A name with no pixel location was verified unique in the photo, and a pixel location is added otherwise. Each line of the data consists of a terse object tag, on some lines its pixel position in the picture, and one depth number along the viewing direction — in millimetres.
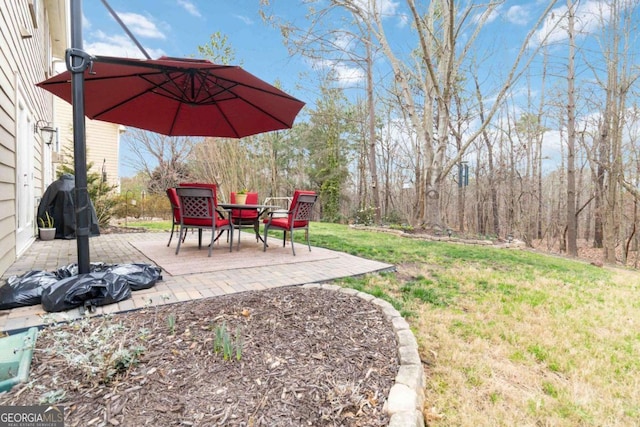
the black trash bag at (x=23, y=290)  2092
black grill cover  5387
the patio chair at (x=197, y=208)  3795
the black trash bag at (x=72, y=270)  2535
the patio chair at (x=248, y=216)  5062
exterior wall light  5203
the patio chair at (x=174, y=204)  4223
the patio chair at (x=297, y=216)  4160
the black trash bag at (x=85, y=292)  2033
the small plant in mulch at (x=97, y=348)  1349
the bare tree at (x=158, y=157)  14148
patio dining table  4216
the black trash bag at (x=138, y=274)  2523
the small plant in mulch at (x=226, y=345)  1547
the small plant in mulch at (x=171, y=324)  1762
